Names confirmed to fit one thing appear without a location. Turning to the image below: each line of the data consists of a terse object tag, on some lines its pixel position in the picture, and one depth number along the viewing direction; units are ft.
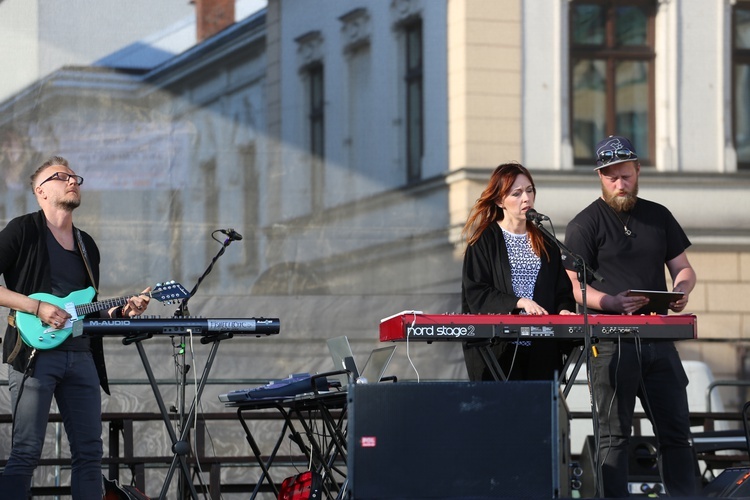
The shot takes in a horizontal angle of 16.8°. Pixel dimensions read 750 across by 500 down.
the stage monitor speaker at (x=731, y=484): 32.79
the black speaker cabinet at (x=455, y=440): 26.44
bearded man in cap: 32.98
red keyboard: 31.26
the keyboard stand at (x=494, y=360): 31.90
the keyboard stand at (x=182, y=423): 32.85
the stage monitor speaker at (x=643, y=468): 42.13
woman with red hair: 32.80
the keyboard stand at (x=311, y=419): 33.55
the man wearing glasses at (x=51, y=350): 32.93
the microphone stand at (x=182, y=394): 32.80
